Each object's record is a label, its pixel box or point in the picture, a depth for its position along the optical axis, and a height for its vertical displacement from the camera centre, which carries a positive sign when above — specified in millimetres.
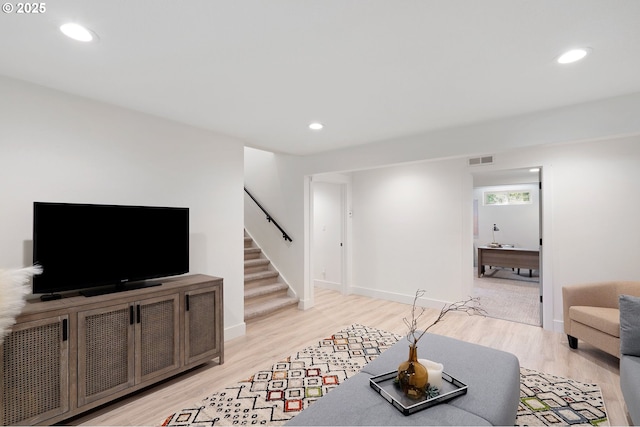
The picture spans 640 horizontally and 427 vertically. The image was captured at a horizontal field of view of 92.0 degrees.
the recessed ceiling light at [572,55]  1892 +1033
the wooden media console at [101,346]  1918 -931
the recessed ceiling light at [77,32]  1653 +1039
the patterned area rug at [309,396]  2156 -1384
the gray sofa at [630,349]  1815 -887
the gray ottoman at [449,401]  1482 -952
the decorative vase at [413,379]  1627 -851
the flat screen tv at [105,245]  2199 -198
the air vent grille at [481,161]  4370 +850
